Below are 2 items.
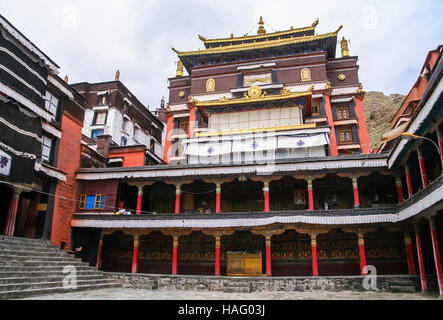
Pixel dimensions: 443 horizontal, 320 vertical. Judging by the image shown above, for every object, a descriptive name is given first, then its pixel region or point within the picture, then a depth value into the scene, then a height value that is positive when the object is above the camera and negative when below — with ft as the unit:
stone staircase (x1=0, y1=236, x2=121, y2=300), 43.91 -2.87
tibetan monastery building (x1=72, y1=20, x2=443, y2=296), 60.39 +13.22
